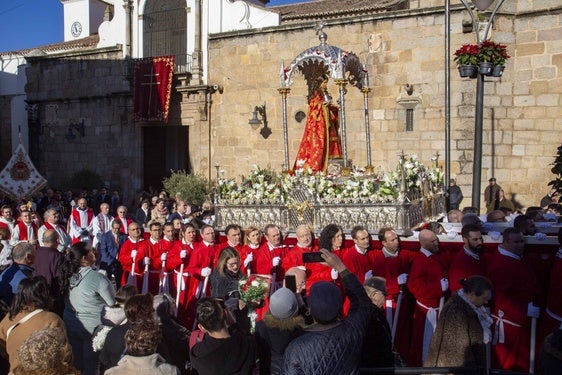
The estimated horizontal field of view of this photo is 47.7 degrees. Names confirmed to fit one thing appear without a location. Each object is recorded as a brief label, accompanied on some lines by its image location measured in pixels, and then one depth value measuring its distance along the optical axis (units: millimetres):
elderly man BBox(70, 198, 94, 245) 12242
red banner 19812
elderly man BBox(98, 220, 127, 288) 10109
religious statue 12078
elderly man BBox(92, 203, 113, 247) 11648
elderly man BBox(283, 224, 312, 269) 7824
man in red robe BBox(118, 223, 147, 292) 9016
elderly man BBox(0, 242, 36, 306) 6082
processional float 9844
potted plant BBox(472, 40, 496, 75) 10398
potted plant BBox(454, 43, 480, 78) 10641
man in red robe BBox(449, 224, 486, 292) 6672
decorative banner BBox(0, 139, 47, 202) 15344
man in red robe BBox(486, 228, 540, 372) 6230
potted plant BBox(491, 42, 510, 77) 10554
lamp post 10562
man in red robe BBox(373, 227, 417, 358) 7102
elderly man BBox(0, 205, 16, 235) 10742
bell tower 29391
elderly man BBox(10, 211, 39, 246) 10570
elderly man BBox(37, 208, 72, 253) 10188
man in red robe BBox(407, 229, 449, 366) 6746
